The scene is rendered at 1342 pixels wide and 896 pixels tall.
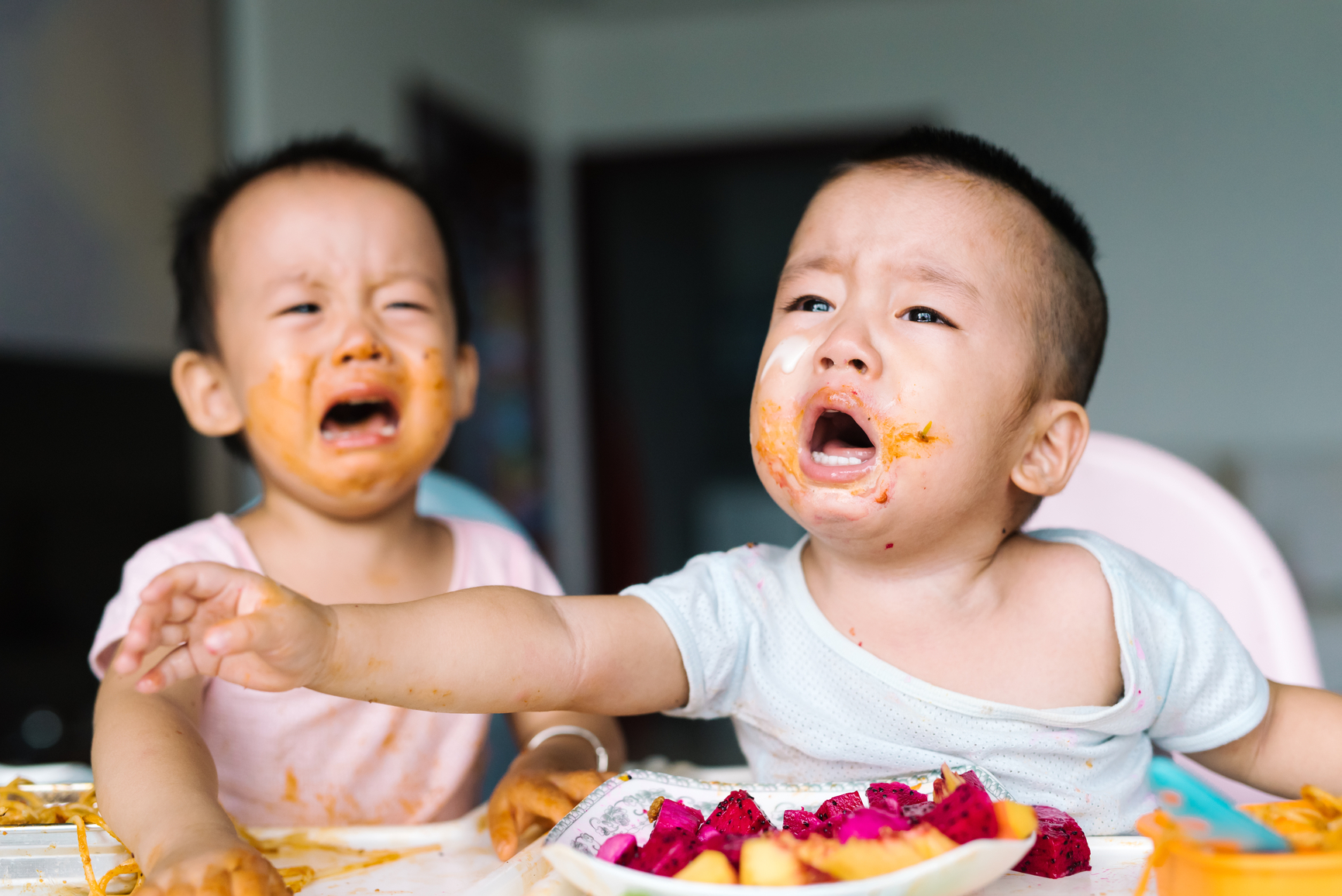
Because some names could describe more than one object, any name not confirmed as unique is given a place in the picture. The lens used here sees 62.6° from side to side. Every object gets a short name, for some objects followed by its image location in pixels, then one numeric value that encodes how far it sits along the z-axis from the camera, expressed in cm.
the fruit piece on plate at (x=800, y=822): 64
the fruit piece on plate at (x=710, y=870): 54
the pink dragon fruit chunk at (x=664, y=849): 58
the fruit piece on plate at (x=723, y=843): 58
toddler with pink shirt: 99
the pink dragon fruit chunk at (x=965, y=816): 56
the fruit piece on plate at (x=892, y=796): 63
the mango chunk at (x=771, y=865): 54
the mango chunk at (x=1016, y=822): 56
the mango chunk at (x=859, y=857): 55
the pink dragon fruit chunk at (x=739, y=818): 64
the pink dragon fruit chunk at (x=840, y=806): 65
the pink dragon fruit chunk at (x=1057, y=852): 67
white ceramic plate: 51
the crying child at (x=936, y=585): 80
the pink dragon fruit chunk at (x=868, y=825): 57
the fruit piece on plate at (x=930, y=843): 55
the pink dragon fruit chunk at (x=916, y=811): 59
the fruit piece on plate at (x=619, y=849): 59
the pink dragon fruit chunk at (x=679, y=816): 64
